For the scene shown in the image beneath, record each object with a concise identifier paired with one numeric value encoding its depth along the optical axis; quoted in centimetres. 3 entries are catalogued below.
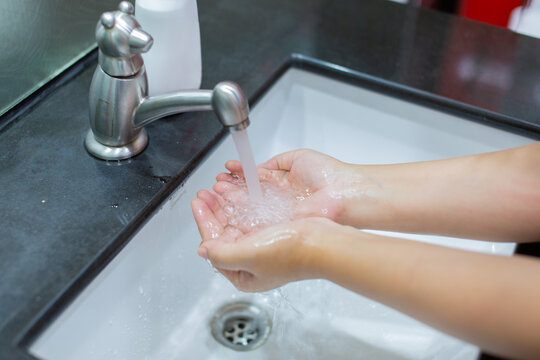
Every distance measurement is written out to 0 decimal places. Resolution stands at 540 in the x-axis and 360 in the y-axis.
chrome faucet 54
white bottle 67
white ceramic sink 61
